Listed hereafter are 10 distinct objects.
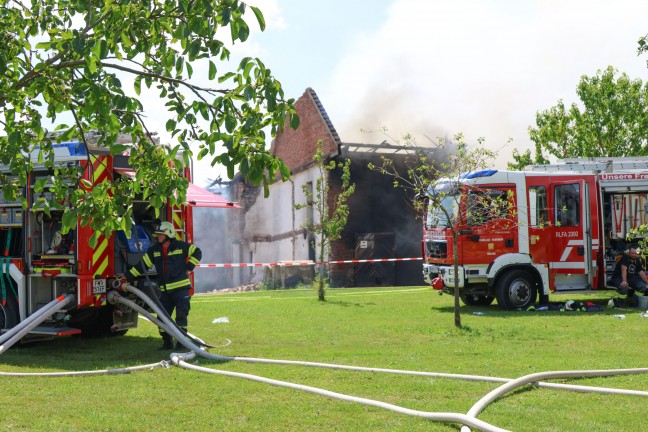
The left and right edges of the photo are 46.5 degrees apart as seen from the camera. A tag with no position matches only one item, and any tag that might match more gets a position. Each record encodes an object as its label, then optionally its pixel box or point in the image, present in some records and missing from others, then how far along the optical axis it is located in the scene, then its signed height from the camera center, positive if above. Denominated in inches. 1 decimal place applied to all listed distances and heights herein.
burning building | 1044.5 +65.8
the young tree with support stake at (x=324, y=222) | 705.7 +35.3
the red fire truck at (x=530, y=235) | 548.1 +14.7
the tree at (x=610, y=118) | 986.1 +176.9
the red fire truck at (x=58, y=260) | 368.8 +1.7
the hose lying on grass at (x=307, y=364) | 215.3 -44.0
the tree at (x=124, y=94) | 156.0 +37.9
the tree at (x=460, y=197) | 477.4 +41.4
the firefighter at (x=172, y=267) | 378.3 -2.5
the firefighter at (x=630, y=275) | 555.8 -16.9
